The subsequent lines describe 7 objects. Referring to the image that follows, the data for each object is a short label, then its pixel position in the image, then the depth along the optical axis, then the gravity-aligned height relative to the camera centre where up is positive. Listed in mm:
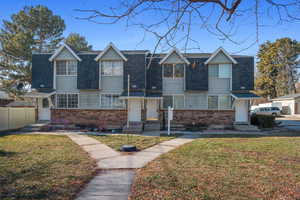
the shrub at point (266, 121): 18109 -1486
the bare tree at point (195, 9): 3657 +1801
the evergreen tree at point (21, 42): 27555 +8496
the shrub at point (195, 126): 16794 -1883
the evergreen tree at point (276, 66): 40566 +8019
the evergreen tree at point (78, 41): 37062 +11687
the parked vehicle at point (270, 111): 33719 -1070
